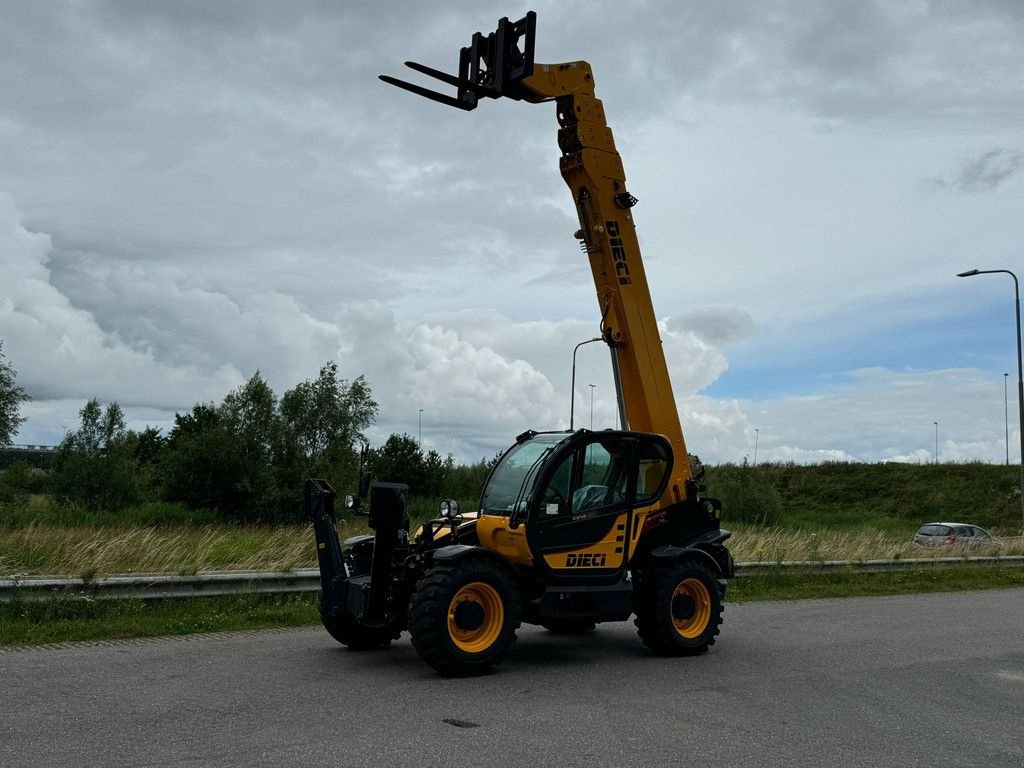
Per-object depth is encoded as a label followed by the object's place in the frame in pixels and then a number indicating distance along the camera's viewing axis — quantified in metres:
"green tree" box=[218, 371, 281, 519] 45.66
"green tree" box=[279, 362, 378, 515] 47.22
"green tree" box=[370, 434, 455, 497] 58.22
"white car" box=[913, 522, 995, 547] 30.91
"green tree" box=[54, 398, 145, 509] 53.09
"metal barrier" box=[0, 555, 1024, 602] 11.51
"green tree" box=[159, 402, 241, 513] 45.97
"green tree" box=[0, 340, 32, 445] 55.25
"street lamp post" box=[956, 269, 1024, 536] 30.06
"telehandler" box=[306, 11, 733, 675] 9.47
